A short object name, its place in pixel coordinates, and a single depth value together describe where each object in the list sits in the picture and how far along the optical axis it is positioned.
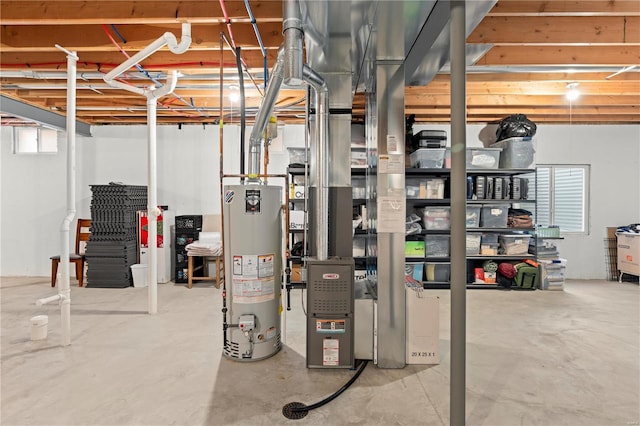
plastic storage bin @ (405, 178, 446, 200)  5.01
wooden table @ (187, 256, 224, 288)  4.89
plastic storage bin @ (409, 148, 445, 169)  4.98
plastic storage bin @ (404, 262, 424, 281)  4.95
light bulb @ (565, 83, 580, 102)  4.13
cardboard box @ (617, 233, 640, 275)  5.20
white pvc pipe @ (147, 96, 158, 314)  3.62
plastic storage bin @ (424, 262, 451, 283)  5.02
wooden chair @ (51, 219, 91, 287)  4.91
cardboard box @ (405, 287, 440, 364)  2.61
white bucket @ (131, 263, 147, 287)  4.95
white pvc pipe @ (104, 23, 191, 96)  2.65
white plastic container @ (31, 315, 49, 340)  3.01
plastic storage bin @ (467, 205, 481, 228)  5.05
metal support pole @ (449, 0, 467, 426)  1.61
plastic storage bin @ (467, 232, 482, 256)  5.04
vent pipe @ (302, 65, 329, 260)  2.50
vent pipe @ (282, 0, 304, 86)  1.89
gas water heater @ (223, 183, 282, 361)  2.64
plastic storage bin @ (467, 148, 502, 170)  5.05
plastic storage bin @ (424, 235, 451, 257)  5.00
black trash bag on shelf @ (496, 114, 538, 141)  4.94
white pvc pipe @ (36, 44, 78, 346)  2.87
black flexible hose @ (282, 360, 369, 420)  1.98
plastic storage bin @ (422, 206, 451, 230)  4.99
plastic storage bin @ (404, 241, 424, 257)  4.98
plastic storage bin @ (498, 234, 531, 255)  5.06
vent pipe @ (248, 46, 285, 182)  2.28
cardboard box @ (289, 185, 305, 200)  5.04
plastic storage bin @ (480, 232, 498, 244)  5.09
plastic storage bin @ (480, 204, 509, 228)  5.05
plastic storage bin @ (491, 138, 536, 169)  4.98
